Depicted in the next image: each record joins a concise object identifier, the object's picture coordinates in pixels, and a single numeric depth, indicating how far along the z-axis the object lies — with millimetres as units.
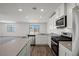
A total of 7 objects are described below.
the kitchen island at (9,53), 678
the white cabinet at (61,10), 1831
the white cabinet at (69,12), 1533
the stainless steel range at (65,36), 1678
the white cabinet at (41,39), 3936
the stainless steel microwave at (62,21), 1809
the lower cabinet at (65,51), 1086
